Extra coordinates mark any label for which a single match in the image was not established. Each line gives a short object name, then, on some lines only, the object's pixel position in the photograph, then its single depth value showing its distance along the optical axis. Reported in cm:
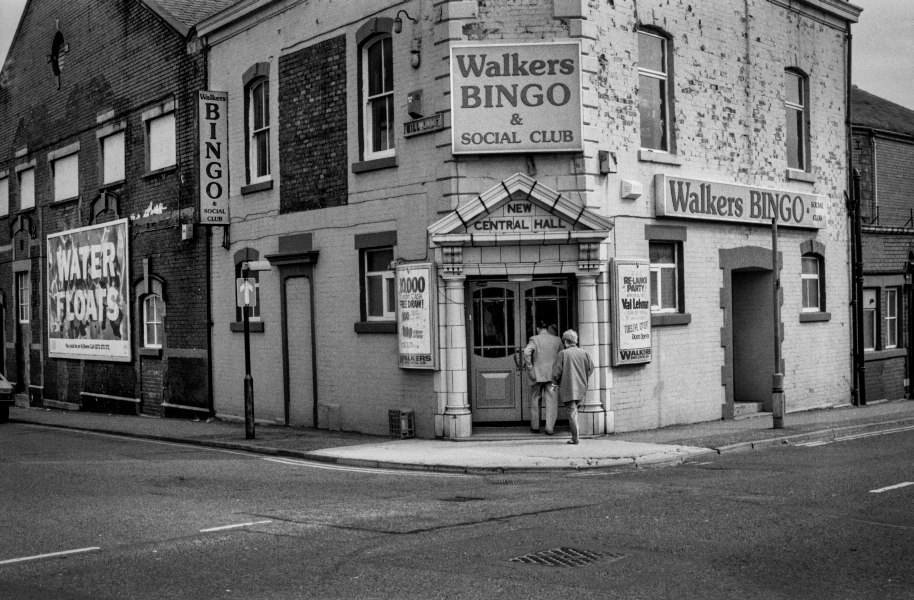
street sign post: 1759
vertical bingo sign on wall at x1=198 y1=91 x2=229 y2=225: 2147
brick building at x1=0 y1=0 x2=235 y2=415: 2372
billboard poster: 2614
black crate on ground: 1714
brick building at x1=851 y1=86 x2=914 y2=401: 2392
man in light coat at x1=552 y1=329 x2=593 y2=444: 1554
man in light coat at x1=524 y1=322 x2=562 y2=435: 1625
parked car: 2445
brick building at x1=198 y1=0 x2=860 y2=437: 1644
